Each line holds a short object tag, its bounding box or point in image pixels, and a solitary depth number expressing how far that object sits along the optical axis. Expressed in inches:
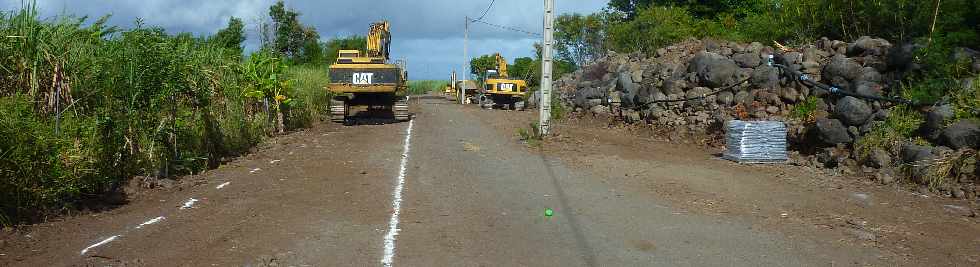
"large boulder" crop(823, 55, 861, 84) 636.7
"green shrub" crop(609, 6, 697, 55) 1386.6
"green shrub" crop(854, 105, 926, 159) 508.1
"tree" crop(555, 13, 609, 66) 2089.1
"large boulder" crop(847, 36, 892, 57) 650.2
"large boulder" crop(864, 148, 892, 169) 486.9
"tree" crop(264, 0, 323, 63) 1781.5
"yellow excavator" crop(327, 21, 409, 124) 906.1
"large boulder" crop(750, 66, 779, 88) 721.0
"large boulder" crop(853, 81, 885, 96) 582.2
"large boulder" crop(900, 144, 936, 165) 454.6
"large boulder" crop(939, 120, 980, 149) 447.5
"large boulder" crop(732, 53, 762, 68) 789.5
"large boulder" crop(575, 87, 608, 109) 1092.8
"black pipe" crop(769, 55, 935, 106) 542.9
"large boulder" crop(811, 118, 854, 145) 559.5
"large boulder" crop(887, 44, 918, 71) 591.8
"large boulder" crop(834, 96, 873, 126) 556.4
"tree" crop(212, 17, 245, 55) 1348.5
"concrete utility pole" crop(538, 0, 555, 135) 724.7
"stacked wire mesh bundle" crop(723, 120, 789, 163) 553.9
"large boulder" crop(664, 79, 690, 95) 858.1
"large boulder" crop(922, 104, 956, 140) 481.7
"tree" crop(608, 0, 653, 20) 2084.2
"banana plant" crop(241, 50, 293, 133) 693.3
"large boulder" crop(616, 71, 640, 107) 957.6
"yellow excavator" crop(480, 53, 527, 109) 1425.9
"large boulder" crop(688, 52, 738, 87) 798.5
